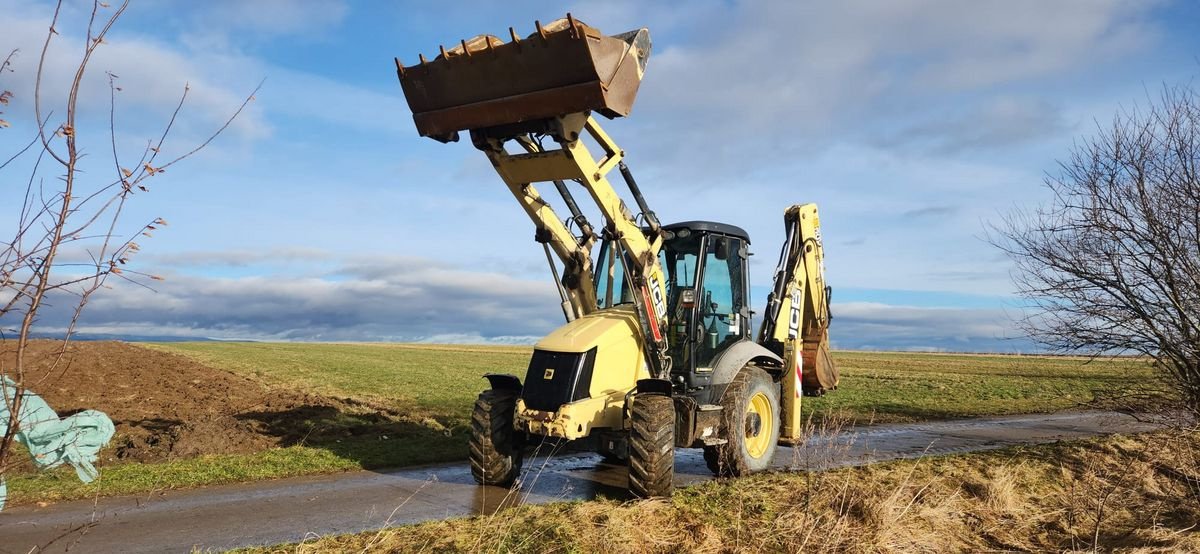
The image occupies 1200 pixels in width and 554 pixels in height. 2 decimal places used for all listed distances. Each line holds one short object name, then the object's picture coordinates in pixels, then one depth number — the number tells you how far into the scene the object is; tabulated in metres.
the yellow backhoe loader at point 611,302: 7.46
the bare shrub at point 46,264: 2.60
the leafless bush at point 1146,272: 9.53
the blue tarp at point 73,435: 5.81
